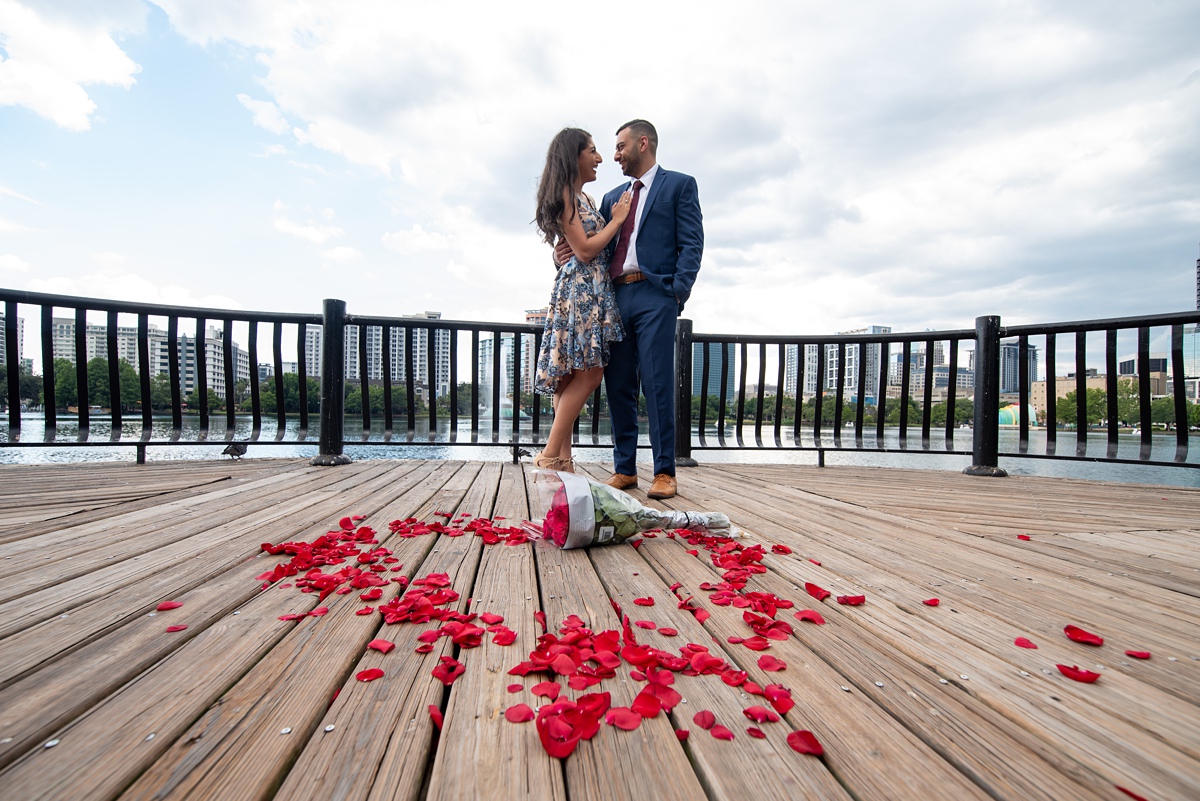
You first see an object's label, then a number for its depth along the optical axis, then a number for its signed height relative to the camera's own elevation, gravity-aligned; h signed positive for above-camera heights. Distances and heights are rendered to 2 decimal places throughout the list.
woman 2.78 +0.59
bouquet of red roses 1.82 -0.44
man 2.84 +0.74
